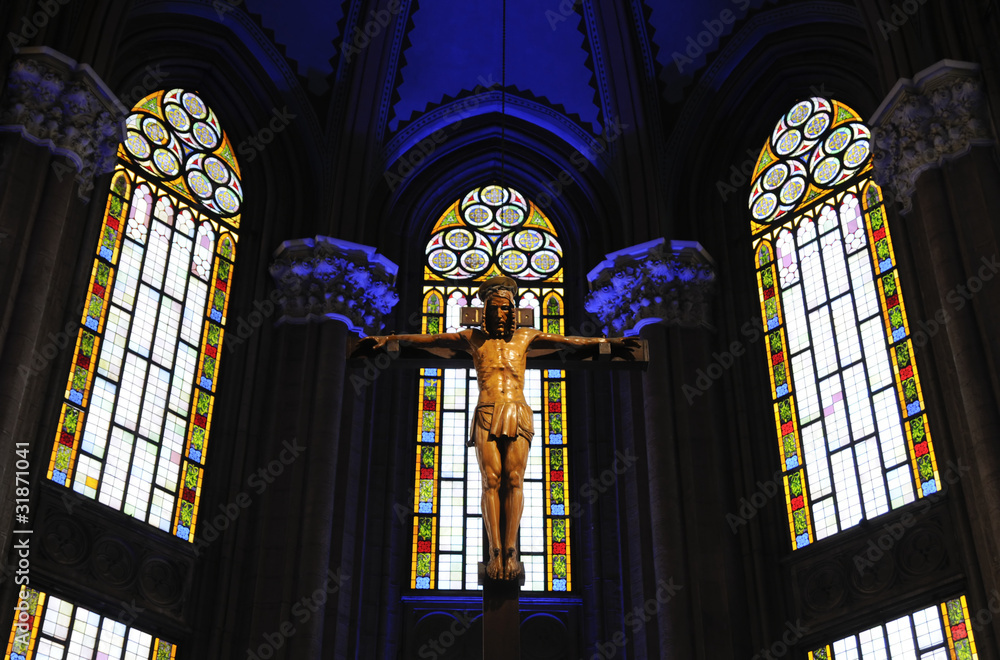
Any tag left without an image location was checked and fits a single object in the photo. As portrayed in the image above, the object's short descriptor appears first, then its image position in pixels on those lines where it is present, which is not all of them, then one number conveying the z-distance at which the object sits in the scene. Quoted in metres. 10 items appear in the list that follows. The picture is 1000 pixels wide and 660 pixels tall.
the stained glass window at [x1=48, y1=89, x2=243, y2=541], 16.69
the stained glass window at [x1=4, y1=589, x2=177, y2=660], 14.77
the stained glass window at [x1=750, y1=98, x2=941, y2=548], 16.98
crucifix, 9.67
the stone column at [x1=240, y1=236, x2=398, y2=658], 16.56
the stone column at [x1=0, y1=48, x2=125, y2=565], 14.08
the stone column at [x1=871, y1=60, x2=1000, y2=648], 13.96
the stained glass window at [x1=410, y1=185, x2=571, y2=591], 18.47
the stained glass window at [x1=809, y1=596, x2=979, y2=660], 15.04
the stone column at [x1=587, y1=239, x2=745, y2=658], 16.61
